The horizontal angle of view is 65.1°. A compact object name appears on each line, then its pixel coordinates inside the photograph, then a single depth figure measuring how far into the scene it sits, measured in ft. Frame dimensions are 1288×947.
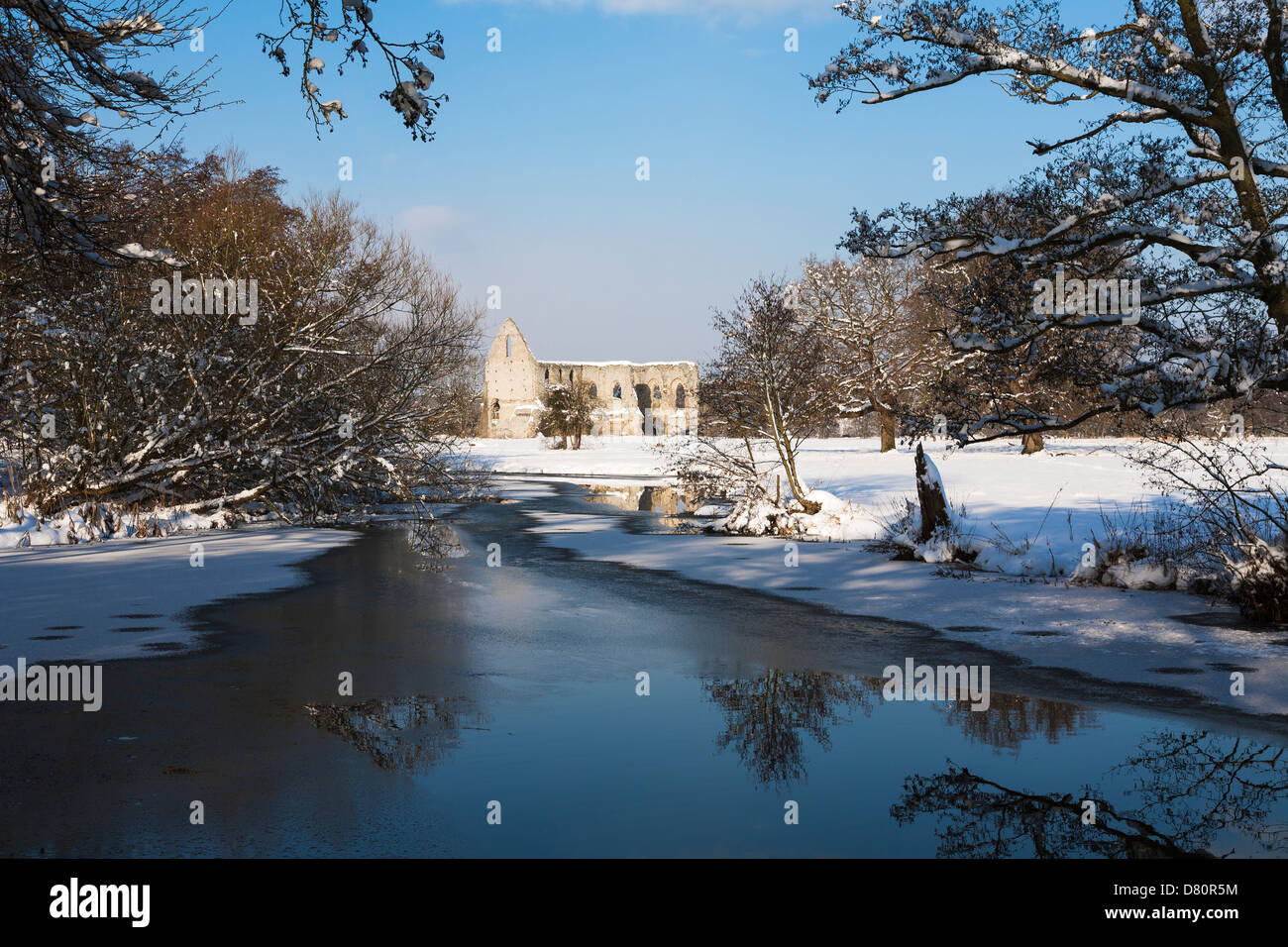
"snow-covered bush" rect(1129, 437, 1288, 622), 31.71
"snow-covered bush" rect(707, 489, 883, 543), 62.18
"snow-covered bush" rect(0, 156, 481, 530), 59.93
